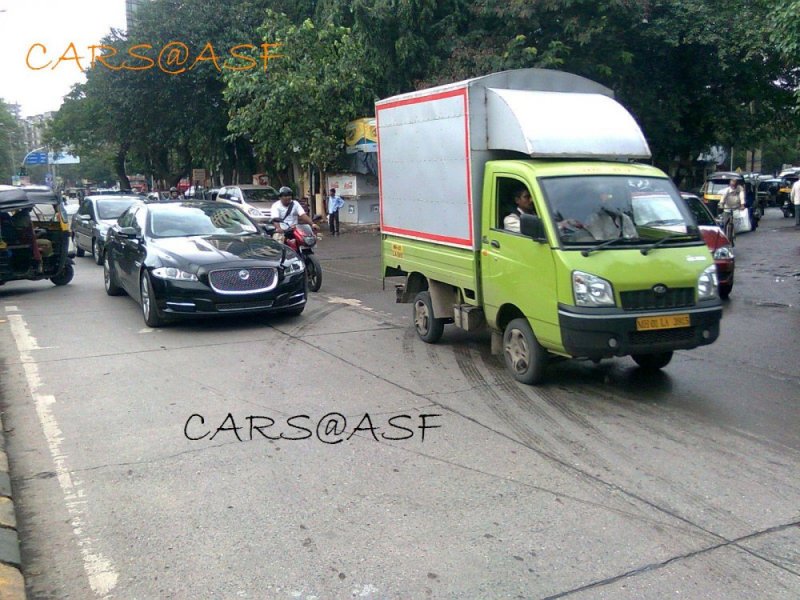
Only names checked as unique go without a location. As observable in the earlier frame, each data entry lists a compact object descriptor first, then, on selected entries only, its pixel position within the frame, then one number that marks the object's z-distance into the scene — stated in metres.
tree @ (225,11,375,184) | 26.59
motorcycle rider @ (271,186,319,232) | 13.69
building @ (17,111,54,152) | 133.45
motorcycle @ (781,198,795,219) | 33.38
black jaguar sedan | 10.10
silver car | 18.95
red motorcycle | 13.50
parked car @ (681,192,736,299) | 12.33
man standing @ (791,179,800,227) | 22.11
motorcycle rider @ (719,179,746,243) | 19.27
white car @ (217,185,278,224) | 26.40
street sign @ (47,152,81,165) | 68.64
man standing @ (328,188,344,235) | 28.00
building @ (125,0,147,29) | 36.66
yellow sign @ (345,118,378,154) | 27.81
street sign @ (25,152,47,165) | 73.32
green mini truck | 6.88
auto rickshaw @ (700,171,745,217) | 27.47
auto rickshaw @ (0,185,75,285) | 13.52
